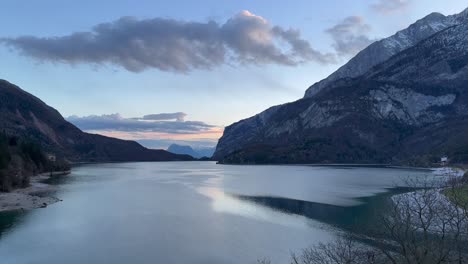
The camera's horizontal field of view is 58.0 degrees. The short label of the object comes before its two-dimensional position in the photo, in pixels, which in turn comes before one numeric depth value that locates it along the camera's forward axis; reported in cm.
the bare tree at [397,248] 2181
